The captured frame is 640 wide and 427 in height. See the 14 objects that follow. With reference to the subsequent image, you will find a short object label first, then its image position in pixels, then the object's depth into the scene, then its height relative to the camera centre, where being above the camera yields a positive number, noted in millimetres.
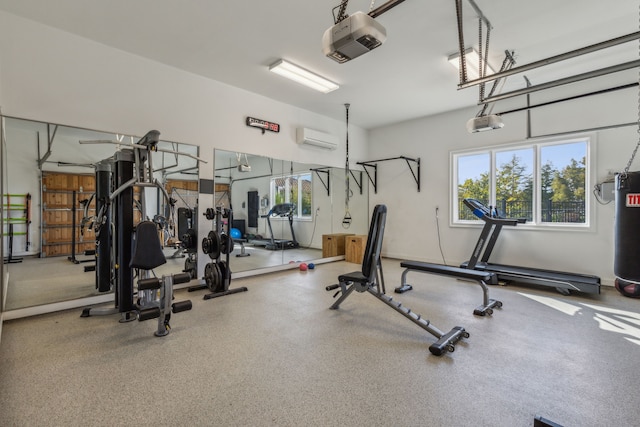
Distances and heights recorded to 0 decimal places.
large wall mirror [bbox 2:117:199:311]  3281 +31
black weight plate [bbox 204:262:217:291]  3990 -873
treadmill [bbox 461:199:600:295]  4033 -925
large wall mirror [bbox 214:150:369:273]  5055 +147
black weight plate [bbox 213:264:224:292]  3982 -930
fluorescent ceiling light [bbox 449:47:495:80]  3695 +2028
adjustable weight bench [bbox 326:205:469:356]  2848 -636
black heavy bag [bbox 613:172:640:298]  1734 -125
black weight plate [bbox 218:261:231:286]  4035 -801
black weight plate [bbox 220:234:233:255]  3943 -422
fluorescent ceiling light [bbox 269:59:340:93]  4126 +2073
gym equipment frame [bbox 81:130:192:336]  2771 -374
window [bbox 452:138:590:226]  4750 +580
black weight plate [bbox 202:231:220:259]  3961 -449
